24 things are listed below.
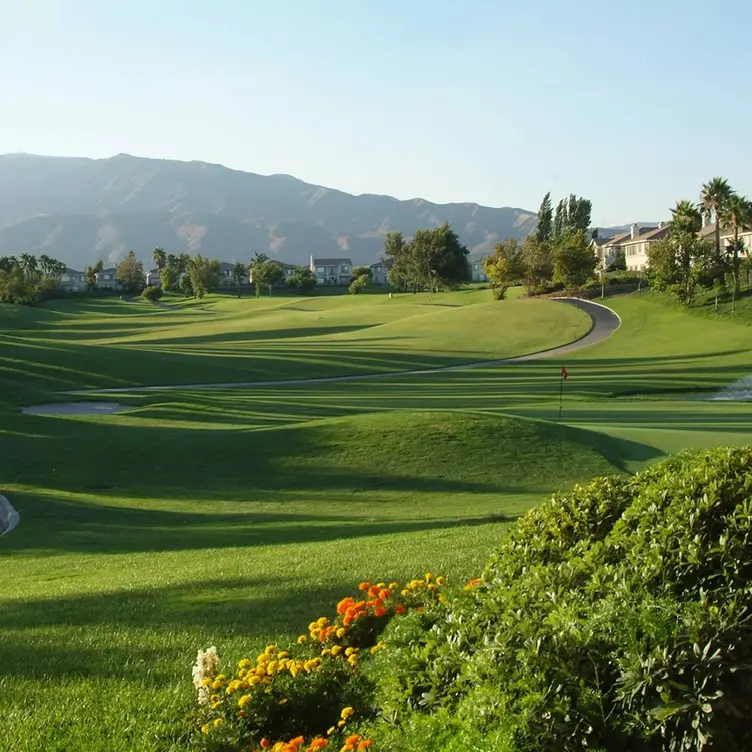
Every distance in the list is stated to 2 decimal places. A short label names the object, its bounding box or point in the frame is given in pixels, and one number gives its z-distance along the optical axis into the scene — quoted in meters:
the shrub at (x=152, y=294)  159.88
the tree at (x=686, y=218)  99.69
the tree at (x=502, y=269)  124.59
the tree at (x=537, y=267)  121.56
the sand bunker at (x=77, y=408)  43.28
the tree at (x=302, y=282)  170.88
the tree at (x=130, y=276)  184.75
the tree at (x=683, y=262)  95.31
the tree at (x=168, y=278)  182.69
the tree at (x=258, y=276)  166.25
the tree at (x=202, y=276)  163.50
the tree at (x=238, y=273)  194.41
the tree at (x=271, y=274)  167.88
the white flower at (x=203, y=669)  7.12
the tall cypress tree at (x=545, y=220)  163.32
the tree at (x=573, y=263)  117.81
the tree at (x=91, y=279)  189.25
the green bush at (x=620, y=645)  5.00
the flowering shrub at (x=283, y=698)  6.66
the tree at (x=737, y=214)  95.97
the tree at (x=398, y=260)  162.12
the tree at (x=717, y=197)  101.78
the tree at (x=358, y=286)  163.25
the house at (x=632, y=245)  156.64
